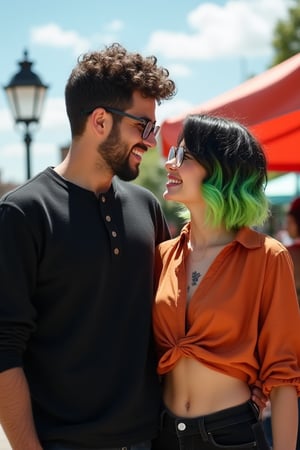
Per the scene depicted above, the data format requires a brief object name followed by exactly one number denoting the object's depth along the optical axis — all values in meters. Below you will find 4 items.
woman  2.81
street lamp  10.45
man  2.67
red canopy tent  4.15
